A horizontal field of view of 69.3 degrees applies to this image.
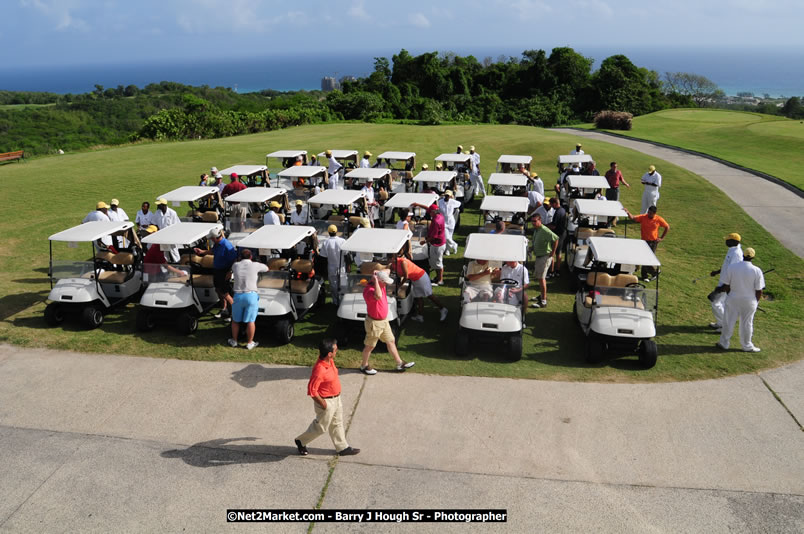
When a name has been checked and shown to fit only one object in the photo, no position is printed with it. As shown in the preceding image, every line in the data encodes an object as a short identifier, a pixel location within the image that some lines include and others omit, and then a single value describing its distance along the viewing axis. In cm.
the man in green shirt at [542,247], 1183
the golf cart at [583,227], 1254
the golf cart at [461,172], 1886
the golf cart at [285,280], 999
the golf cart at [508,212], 1339
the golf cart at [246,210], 1408
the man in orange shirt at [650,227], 1289
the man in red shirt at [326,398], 668
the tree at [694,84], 10225
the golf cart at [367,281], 974
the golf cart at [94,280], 1064
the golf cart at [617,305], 909
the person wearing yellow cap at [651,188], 1739
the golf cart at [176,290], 1035
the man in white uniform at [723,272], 985
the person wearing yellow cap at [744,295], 933
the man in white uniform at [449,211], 1438
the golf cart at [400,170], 1894
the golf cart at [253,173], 1749
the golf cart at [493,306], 930
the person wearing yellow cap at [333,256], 1115
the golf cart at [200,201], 1468
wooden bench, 3073
